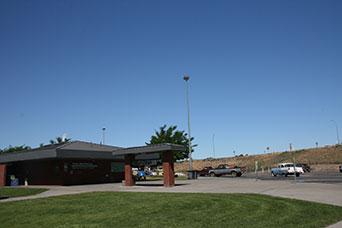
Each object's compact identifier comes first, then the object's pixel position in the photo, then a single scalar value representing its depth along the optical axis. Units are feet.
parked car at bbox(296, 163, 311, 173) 205.03
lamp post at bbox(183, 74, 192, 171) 139.13
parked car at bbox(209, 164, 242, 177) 186.70
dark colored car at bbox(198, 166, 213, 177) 206.20
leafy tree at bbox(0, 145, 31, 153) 327.47
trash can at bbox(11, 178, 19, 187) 141.69
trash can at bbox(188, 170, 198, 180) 152.93
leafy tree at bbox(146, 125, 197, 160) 215.80
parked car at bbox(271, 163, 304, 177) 164.69
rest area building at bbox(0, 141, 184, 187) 123.65
